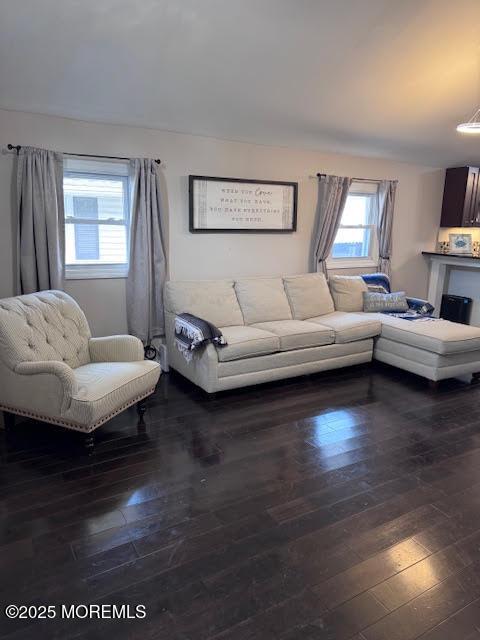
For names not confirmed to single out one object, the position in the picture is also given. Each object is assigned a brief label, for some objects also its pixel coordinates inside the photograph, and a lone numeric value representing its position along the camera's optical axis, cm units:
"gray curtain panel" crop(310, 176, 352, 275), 495
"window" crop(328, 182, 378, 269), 537
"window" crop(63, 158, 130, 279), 372
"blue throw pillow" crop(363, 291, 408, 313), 479
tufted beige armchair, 258
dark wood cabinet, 589
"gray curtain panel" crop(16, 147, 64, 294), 333
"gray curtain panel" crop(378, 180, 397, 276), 545
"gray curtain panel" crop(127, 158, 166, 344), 383
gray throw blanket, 342
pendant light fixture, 333
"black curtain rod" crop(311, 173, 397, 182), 491
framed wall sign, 422
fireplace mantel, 586
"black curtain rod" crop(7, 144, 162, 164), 330
